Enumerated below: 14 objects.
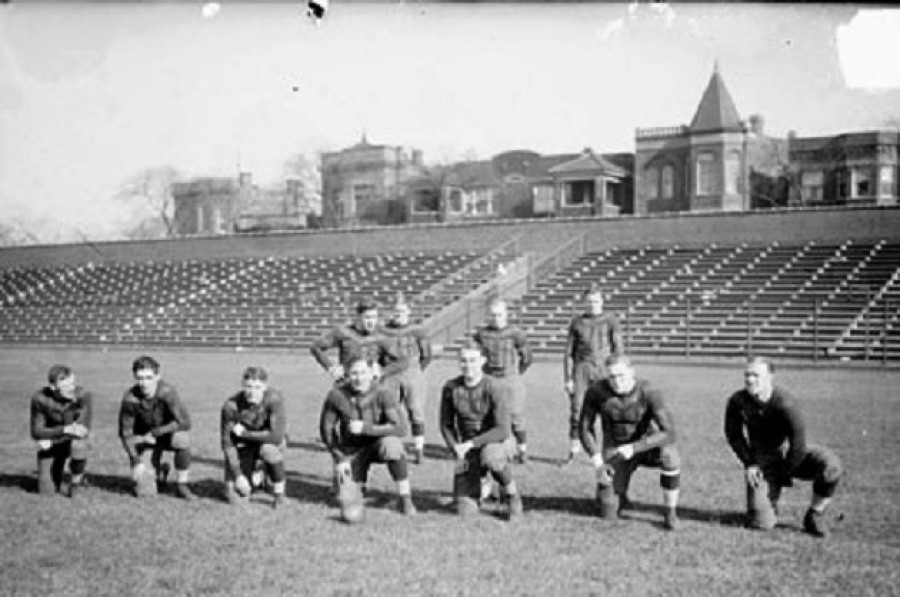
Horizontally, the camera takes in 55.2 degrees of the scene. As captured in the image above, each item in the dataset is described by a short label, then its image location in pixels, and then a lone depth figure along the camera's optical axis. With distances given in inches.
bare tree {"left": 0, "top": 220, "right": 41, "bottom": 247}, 1340.3
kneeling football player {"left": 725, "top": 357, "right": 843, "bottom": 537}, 263.6
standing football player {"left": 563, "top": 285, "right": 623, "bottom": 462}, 402.6
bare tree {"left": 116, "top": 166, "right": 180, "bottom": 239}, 3056.1
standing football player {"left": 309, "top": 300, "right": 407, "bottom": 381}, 394.9
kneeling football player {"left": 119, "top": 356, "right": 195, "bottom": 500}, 319.3
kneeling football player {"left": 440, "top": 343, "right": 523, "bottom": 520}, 285.4
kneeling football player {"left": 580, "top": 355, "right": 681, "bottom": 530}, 278.5
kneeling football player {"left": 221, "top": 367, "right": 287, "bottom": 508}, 303.9
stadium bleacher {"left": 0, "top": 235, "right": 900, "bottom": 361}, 985.5
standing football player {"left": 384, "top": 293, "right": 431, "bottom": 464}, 386.9
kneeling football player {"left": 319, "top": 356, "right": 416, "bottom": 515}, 294.2
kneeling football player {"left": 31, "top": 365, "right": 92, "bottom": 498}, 320.5
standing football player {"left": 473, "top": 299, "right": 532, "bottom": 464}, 395.9
